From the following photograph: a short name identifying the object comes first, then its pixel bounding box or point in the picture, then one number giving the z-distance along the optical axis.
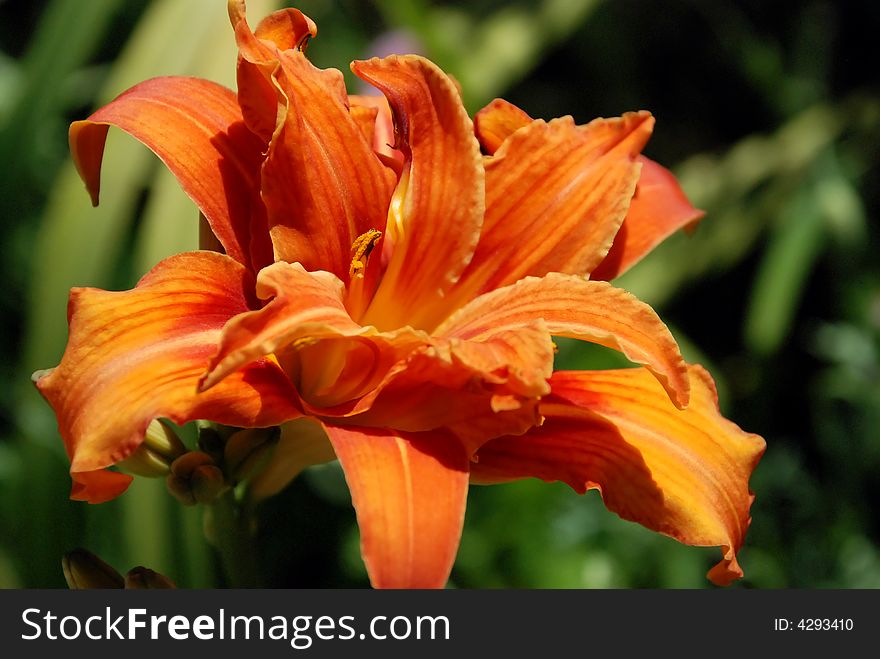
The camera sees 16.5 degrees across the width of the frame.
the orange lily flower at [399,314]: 0.52
